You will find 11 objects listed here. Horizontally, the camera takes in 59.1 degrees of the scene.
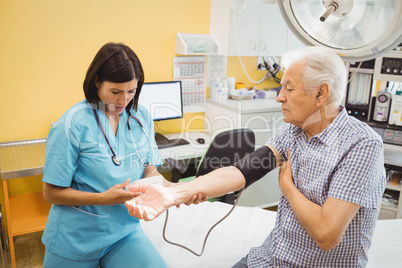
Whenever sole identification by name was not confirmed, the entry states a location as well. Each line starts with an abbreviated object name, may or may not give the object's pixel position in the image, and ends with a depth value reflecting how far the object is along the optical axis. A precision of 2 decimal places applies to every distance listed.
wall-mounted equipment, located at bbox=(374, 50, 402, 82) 2.49
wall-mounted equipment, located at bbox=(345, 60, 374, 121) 2.68
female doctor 1.30
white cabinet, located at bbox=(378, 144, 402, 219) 2.61
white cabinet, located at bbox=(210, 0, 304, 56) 2.72
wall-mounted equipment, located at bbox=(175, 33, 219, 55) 2.71
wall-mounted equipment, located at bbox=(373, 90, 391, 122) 2.64
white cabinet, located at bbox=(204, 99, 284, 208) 2.76
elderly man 1.01
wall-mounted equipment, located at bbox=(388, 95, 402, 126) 2.59
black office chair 2.16
